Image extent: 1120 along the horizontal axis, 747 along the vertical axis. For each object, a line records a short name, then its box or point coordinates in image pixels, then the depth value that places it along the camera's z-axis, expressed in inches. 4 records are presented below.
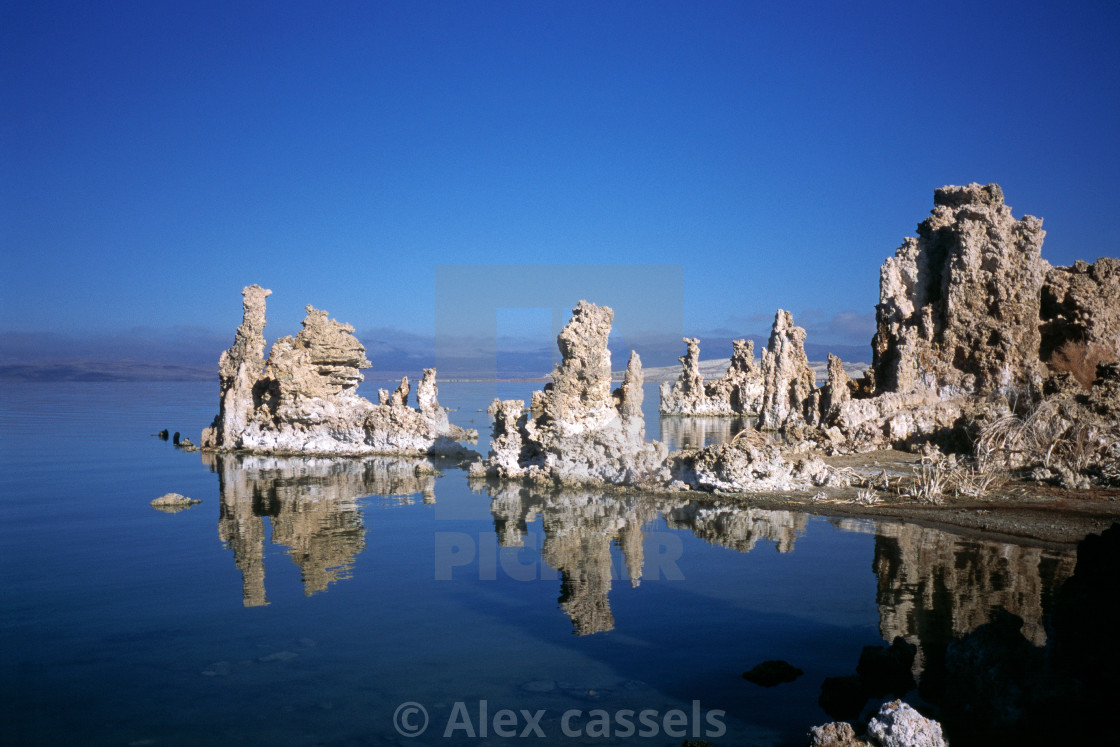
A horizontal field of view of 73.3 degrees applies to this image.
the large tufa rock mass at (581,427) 783.7
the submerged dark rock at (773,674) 309.3
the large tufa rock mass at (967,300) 891.4
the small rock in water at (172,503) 706.2
